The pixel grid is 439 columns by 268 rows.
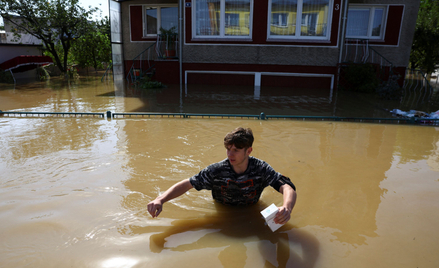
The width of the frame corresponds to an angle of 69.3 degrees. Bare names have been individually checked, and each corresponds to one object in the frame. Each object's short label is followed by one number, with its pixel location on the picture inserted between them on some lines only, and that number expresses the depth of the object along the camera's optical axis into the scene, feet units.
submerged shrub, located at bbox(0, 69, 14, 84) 48.39
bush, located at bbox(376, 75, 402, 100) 32.80
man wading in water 8.56
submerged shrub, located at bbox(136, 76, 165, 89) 40.02
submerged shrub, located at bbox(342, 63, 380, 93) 37.29
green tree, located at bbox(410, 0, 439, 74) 46.26
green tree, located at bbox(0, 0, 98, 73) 51.25
